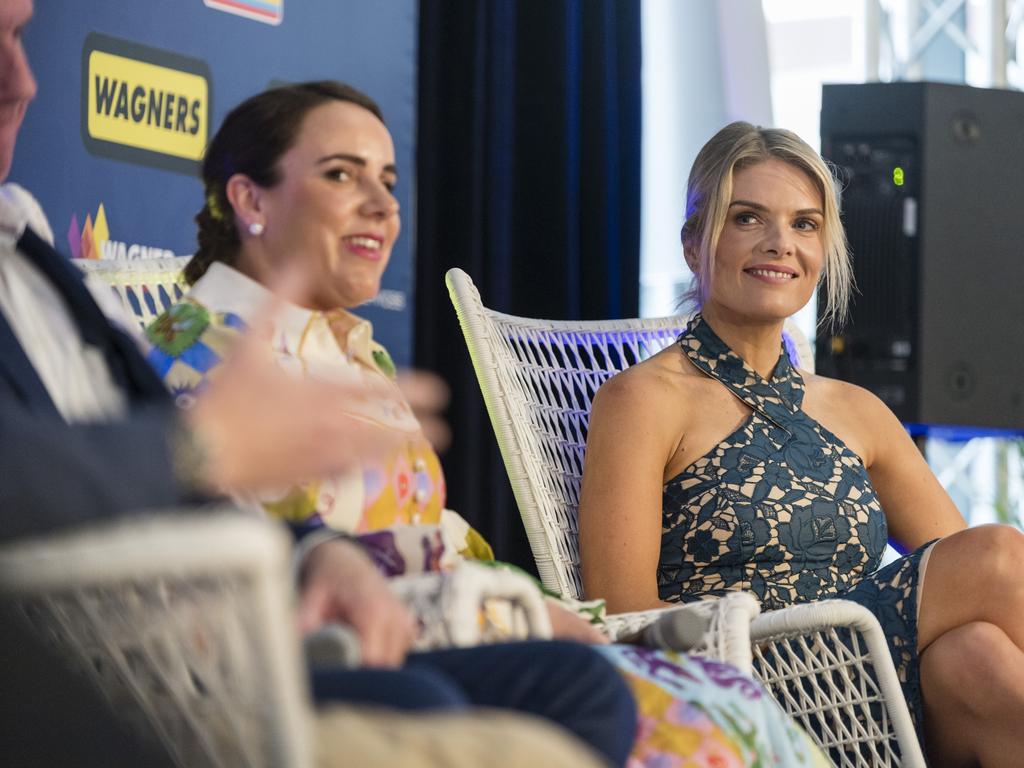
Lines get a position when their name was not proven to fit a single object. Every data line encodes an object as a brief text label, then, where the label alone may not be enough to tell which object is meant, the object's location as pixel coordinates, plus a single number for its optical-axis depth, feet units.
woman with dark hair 13.42
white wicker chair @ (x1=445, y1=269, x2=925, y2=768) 14.13
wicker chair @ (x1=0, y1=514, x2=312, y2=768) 8.93
